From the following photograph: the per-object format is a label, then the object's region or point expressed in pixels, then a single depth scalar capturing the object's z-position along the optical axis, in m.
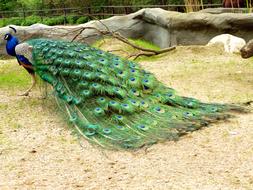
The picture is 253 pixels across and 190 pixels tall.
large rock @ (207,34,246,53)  9.66
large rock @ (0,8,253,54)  10.15
